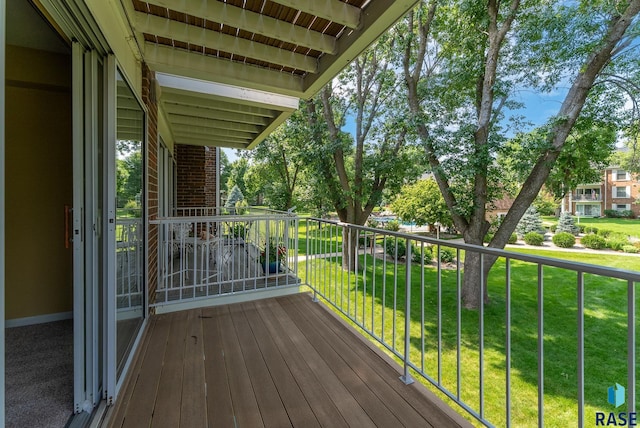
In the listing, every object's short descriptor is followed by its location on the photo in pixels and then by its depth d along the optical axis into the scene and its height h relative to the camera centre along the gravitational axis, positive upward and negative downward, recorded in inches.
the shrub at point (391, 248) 418.3 -56.6
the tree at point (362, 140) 299.0 +74.3
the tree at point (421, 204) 527.5 +10.2
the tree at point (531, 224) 683.4 -33.0
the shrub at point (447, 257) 408.8 -66.6
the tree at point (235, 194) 1025.2 +51.6
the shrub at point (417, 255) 418.0 -65.9
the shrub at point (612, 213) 706.8 -6.4
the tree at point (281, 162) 333.7 +72.8
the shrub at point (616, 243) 526.0 -59.0
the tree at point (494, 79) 200.7 +106.0
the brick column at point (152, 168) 105.9 +15.7
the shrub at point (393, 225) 593.5 -32.2
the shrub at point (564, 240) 565.9 -58.0
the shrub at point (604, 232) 588.9 -44.5
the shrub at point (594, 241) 542.3 -58.7
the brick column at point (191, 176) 256.7 +28.8
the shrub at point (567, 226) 671.1 -36.5
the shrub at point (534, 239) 595.2 -59.1
